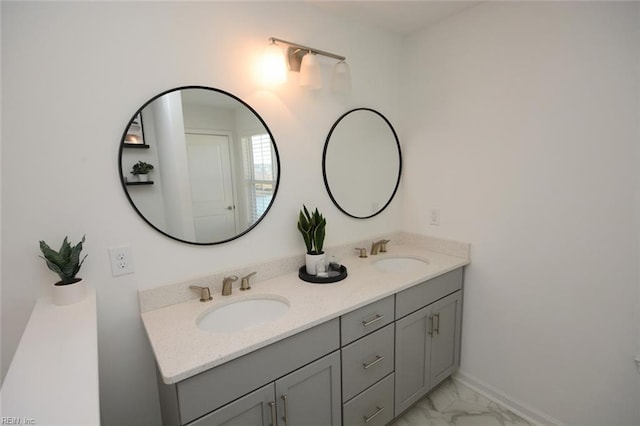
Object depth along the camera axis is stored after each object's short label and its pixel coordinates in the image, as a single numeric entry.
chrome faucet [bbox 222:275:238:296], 1.45
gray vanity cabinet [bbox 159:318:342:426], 0.98
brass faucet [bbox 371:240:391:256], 2.07
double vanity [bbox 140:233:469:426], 1.02
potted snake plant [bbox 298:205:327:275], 1.69
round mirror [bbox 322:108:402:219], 1.91
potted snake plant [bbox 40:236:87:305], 1.06
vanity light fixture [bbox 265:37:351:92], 1.59
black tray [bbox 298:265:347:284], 1.57
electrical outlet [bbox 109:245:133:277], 1.25
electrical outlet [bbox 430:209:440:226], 2.07
